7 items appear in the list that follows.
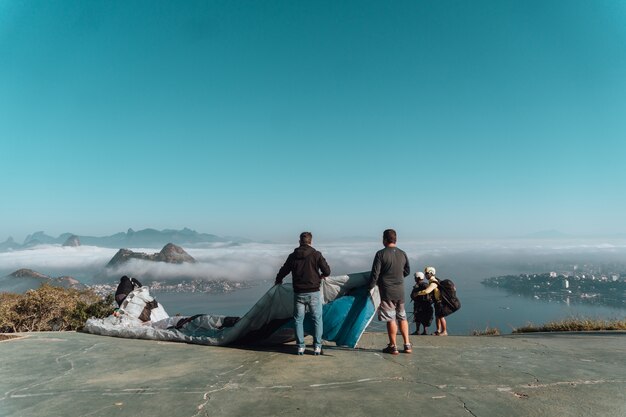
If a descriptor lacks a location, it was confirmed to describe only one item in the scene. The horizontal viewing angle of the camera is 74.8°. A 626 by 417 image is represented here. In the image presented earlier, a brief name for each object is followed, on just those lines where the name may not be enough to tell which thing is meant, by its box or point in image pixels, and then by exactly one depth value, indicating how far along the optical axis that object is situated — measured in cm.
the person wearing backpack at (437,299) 964
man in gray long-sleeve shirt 677
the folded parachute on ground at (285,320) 724
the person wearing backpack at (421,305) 1012
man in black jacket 668
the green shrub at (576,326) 1072
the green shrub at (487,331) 1148
